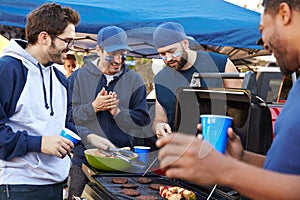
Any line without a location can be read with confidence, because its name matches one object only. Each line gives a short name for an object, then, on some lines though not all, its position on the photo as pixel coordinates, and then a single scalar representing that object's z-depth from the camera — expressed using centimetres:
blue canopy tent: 475
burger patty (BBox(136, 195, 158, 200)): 250
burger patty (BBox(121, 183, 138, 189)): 272
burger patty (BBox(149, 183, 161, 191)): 279
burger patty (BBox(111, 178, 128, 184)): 282
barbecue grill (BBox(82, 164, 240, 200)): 253
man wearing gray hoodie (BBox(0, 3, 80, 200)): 241
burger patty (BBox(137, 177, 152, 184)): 292
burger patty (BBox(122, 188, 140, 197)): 255
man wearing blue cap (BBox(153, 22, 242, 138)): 328
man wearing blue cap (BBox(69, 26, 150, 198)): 344
